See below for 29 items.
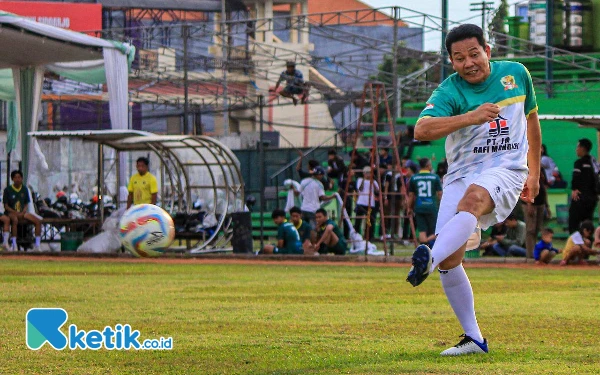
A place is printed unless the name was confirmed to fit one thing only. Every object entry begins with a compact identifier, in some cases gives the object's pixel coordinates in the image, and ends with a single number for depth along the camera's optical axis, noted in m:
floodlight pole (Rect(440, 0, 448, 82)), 33.03
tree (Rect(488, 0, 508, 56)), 35.54
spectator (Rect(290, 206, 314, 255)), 22.73
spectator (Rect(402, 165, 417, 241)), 27.52
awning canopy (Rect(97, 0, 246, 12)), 64.56
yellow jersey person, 23.27
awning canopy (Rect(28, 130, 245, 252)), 23.94
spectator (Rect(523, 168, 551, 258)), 21.09
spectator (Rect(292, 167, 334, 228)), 26.03
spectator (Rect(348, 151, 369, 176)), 29.17
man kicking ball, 7.25
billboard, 65.62
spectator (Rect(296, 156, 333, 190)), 27.18
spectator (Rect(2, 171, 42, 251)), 24.56
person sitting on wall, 38.72
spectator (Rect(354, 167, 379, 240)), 26.56
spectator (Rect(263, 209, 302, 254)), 22.58
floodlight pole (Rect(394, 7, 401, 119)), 31.27
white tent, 25.22
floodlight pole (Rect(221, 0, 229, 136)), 39.97
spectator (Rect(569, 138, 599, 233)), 22.61
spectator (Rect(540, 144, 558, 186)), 28.00
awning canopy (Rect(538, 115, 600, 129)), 20.32
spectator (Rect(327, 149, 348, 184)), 30.45
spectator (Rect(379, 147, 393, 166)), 28.73
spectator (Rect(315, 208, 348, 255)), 22.94
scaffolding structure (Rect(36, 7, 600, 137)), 34.40
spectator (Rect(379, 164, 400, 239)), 24.91
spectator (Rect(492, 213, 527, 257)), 22.94
